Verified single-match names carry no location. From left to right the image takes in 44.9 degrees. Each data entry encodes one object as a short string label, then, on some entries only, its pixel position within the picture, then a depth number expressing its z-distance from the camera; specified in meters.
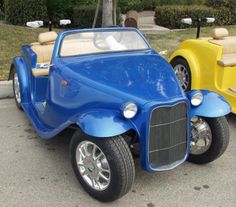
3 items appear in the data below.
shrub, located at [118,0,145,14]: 10.20
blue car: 2.35
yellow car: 3.74
